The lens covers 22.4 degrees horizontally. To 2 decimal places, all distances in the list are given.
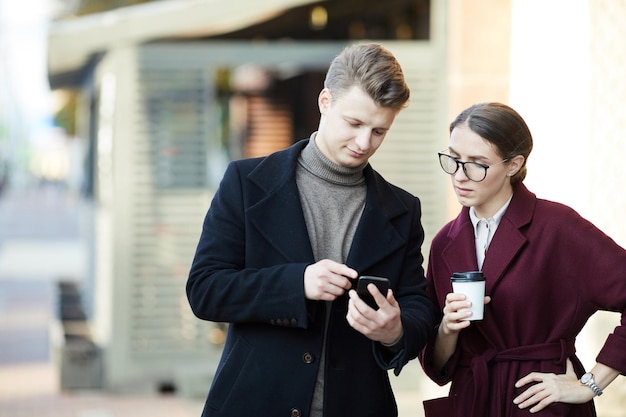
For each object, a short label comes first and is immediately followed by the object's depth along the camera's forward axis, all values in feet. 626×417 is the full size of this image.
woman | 13.99
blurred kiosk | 42.79
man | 12.92
